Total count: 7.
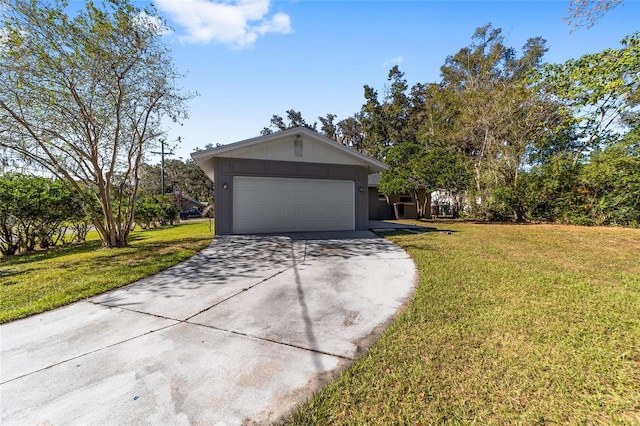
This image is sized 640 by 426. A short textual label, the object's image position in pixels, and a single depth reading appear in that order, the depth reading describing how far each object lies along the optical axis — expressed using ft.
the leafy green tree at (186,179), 146.30
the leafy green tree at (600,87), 24.41
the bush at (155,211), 48.80
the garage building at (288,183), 28.55
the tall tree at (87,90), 18.97
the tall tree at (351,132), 112.27
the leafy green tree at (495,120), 45.50
